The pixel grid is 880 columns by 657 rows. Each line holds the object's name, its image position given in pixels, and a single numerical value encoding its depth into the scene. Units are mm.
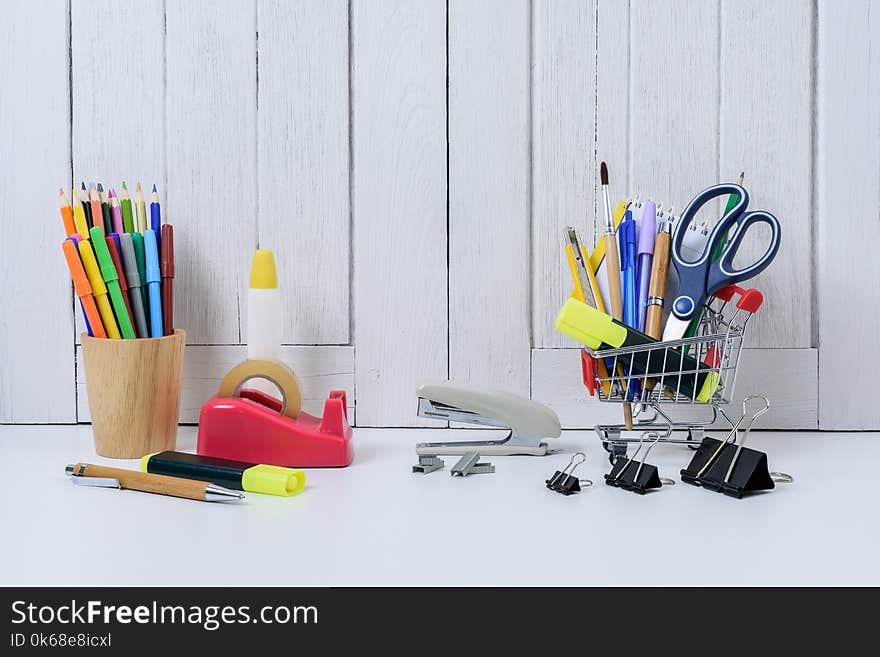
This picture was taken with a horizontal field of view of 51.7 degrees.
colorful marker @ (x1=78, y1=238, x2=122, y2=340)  843
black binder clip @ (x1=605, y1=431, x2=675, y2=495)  751
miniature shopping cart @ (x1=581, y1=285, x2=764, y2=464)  820
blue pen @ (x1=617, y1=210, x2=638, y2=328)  847
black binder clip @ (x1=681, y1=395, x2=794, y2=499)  740
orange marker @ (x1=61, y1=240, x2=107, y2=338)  837
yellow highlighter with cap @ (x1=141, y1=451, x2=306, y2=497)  740
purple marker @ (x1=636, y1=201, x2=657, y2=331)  842
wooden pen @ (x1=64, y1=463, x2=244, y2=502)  721
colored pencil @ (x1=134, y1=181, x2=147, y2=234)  892
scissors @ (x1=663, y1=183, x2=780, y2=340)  819
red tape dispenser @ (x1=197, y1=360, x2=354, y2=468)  835
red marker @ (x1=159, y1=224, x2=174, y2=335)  892
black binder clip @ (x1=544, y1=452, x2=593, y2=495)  750
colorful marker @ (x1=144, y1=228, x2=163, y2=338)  877
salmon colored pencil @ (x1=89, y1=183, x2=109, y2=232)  874
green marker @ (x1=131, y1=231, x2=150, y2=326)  878
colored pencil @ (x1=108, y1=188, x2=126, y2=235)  889
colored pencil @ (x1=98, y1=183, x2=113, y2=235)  881
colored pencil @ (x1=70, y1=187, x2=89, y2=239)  874
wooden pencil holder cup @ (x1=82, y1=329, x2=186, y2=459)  857
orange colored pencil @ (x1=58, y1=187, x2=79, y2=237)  875
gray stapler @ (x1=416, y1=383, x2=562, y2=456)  844
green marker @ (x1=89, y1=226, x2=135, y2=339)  846
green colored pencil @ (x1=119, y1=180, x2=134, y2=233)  892
